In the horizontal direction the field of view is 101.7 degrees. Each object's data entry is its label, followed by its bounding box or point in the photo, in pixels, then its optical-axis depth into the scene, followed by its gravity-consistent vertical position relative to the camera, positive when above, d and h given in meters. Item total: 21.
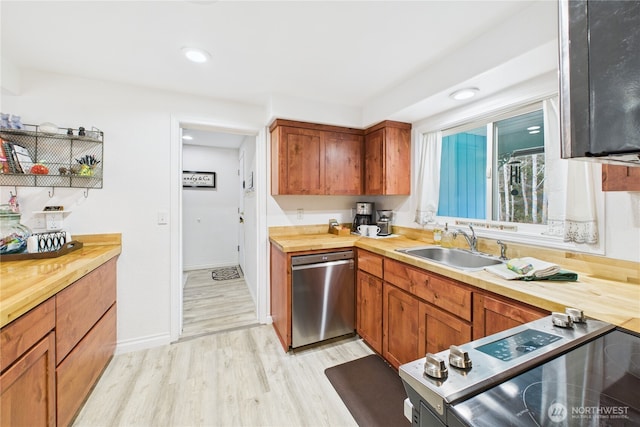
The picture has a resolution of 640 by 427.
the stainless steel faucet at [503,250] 1.86 -0.26
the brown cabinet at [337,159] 2.59 +0.58
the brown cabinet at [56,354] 1.04 -0.70
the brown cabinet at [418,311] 1.35 -0.61
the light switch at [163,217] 2.40 -0.01
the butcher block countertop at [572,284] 1.01 -0.36
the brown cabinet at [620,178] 1.15 +0.16
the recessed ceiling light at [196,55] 1.77 +1.13
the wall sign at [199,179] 4.73 +0.67
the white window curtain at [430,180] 2.55 +0.34
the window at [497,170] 1.87 +0.36
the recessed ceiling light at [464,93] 1.89 +0.90
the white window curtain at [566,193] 1.48 +0.12
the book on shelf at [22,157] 1.87 +0.43
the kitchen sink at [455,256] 1.94 -0.34
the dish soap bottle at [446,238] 2.28 -0.21
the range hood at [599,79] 0.36 +0.20
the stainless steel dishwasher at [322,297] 2.26 -0.73
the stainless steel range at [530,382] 0.49 -0.37
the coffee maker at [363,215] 3.07 -0.01
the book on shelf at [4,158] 1.80 +0.40
